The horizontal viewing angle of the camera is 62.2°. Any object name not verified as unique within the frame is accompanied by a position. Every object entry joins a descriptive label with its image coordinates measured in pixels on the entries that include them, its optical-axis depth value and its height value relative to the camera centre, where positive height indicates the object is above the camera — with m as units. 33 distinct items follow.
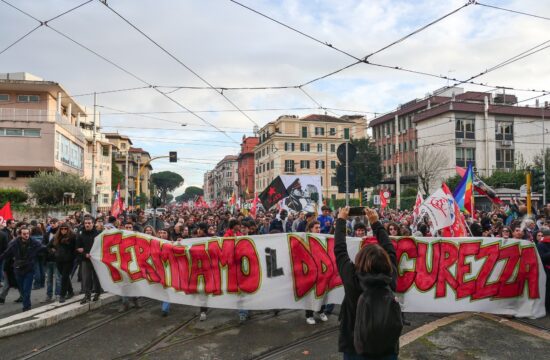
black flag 16.16 +0.26
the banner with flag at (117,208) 21.65 -0.29
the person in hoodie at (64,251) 8.65 -0.93
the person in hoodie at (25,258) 8.23 -1.02
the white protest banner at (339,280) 7.34 -1.23
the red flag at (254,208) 22.29 -0.37
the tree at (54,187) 33.06 +1.14
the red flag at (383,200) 26.96 -0.04
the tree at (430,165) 50.44 +3.76
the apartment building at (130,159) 88.69 +8.71
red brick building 94.88 +7.73
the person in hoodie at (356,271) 3.09 -0.51
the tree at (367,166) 57.56 +4.24
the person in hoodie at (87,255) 8.57 -0.99
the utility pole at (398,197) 37.26 +0.19
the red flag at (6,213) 14.17 -0.31
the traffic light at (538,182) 15.45 +0.54
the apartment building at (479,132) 50.66 +7.60
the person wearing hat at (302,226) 10.87 -0.62
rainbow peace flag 13.44 +0.16
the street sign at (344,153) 9.42 +0.97
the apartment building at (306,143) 73.25 +9.23
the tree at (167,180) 150.50 +7.25
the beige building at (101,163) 54.56 +4.98
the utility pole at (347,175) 9.25 +0.51
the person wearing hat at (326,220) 11.86 -0.54
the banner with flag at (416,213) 13.00 -0.41
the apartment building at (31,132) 36.34 +5.75
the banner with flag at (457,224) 10.60 -0.60
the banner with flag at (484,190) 16.09 +0.30
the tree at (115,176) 74.25 +4.40
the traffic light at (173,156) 31.59 +3.15
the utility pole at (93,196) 27.59 +0.40
